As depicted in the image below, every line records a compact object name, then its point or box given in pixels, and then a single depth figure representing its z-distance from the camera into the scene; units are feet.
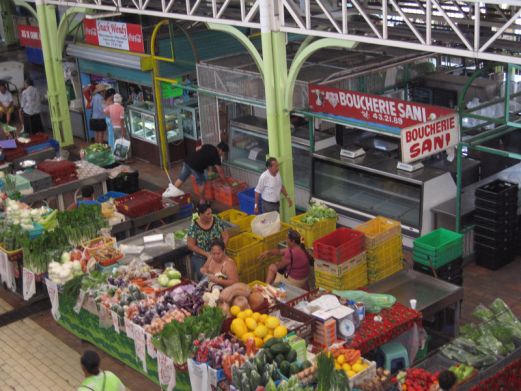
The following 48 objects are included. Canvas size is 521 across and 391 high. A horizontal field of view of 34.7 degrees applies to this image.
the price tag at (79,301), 35.55
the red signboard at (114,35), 58.85
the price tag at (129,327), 32.19
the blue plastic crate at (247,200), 50.47
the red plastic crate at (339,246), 36.60
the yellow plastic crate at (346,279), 36.99
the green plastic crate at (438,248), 36.63
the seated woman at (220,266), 35.37
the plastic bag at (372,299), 32.07
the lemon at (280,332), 29.32
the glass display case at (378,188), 43.20
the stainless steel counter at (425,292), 33.50
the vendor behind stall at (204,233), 38.70
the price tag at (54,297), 37.50
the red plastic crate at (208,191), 53.86
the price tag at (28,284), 39.34
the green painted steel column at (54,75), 64.18
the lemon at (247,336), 29.12
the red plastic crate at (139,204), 45.29
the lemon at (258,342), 29.05
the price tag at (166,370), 30.12
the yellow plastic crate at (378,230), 37.70
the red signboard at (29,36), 71.20
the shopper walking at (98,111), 64.95
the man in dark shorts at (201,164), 51.26
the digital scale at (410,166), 43.68
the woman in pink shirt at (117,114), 61.52
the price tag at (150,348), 31.17
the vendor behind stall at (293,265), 36.58
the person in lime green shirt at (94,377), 25.62
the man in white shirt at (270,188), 44.93
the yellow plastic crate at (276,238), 40.37
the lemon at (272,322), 29.60
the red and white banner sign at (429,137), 36.94
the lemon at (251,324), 29.63
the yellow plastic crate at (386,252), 37.83
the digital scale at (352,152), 46.42
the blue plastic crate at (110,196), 48.26
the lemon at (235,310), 30.81
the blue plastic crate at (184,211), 48.19
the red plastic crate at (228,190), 52.90
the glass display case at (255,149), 50.83
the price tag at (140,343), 31.64
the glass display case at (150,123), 60.90
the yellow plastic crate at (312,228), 42.04
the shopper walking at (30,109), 69.19
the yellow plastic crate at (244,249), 39.01
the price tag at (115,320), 33.17
